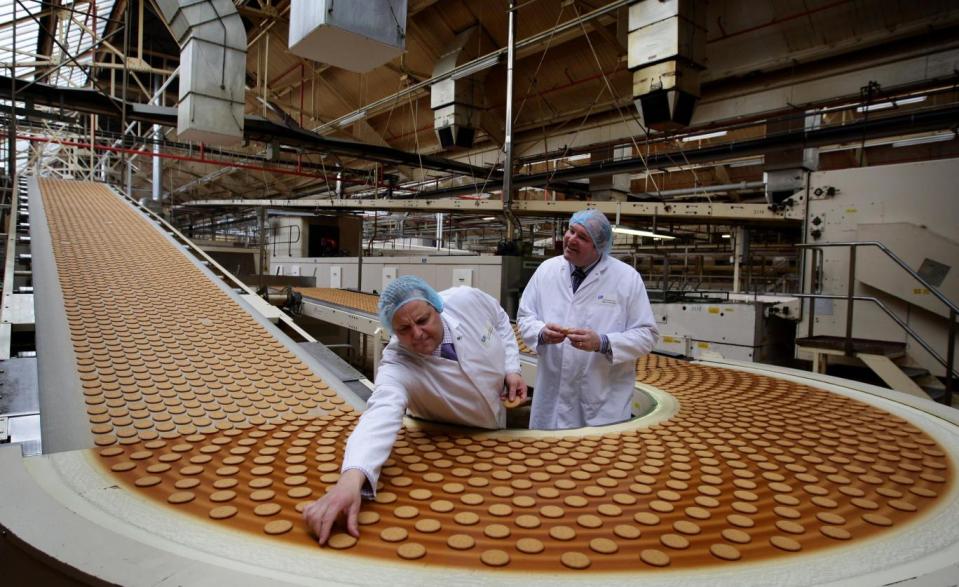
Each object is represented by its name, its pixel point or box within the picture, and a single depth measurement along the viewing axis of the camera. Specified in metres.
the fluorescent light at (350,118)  7.10
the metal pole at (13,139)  4.24
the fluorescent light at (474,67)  5.17
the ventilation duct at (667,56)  3.97
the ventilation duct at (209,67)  5.05
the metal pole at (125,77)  5.48
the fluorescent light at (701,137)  6.61
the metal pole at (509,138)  4.15
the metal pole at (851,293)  3.34
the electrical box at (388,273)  6.56
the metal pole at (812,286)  3.84
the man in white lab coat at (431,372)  1.03
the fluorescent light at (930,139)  5.82
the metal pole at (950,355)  3.00
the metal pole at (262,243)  5.26
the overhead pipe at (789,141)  4.23
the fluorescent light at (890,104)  5.35
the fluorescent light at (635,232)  4.31
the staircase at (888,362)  3.51
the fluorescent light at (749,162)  7.89
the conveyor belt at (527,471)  0.84
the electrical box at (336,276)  7.57
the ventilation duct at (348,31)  2.82
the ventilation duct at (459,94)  5.79
